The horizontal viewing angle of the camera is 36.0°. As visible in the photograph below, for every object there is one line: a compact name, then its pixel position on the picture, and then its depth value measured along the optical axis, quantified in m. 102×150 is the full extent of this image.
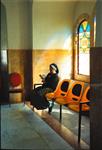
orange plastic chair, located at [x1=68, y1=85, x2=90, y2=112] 2.37
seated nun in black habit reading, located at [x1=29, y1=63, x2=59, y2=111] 2.92
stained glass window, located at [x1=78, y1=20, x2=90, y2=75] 3.47
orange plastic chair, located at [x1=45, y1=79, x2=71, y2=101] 2.86
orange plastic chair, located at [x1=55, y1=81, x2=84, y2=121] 2.61
